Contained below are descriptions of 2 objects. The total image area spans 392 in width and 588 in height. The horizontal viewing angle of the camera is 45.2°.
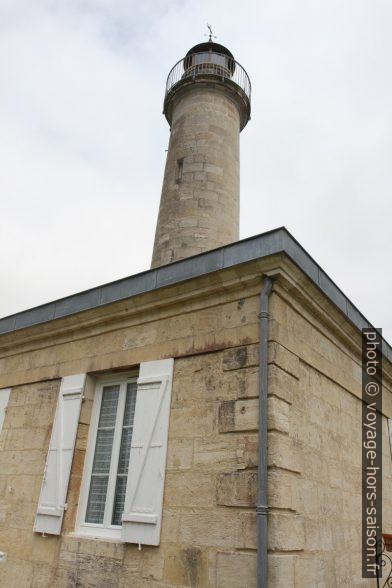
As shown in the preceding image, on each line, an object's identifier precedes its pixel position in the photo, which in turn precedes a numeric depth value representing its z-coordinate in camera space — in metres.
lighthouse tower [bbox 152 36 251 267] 8.91
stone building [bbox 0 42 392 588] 3.45
